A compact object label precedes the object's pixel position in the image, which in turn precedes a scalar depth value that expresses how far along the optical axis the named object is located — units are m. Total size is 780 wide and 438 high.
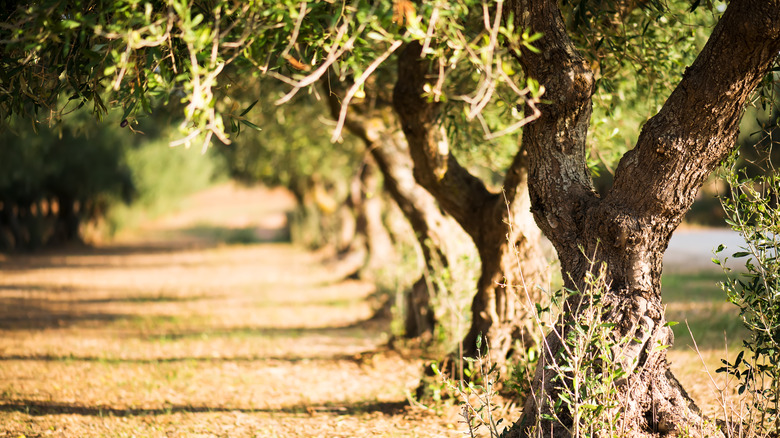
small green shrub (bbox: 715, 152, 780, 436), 7.33
